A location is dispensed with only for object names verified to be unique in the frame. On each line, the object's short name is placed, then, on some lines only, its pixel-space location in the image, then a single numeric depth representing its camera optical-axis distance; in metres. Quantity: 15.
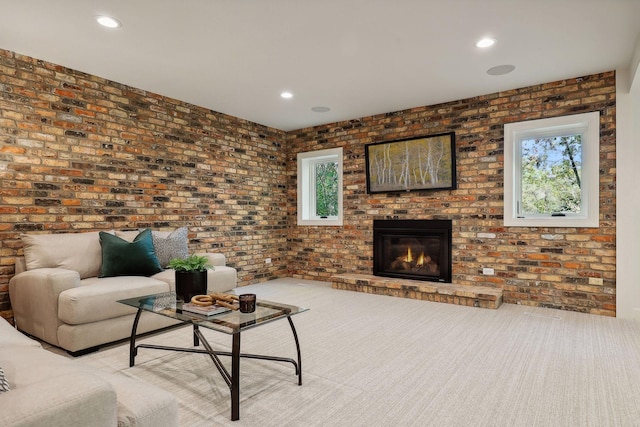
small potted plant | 2.44
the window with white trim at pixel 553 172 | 3.86
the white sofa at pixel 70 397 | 0.90
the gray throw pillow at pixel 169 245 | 3.84
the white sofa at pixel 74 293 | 2.69
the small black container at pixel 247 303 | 2.21
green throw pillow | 3.36
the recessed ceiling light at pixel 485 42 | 3.07
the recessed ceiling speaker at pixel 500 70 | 3.62
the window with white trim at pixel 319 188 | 5.93
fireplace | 4.80
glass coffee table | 1.88
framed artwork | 4.74
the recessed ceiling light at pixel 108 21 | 2.73
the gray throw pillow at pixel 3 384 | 0.97
